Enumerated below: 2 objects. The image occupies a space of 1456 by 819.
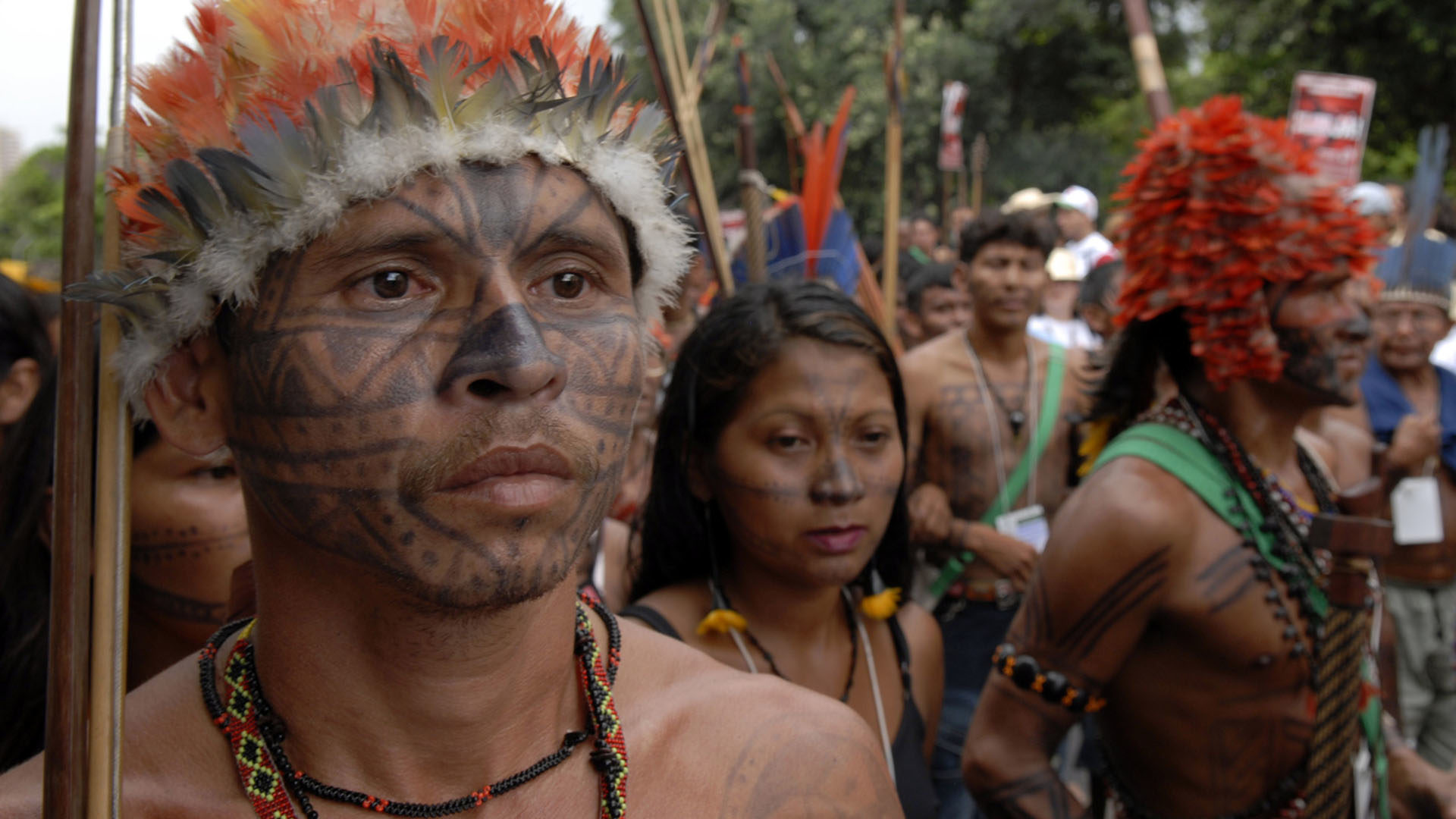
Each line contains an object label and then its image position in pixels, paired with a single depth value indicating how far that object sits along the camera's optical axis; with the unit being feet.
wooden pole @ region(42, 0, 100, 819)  4.18
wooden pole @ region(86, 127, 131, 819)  4.23
